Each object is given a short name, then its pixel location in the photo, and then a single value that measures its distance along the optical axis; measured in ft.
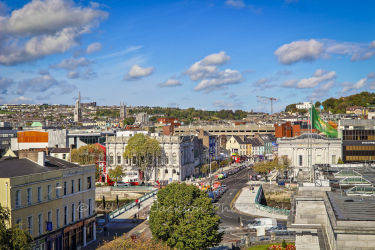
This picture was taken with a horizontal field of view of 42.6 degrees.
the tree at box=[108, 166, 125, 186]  299.79
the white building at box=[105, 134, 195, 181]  325.21
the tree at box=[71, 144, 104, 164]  306.55
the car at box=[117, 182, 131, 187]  298.56
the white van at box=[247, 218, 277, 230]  175.90
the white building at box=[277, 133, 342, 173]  318.24
